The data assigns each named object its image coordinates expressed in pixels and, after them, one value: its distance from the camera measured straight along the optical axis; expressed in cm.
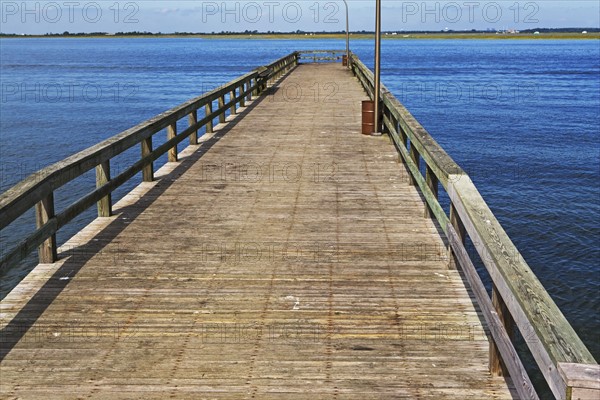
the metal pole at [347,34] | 4075
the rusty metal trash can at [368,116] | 1546
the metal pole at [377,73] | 1496
